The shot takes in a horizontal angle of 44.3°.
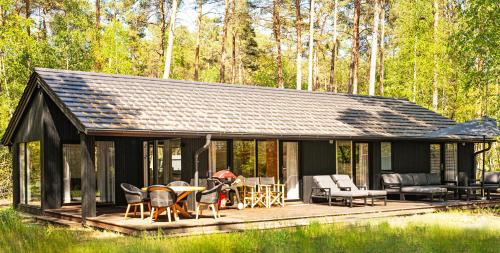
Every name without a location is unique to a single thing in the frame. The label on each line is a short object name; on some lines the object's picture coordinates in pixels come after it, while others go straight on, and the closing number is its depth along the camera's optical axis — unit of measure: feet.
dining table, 42.11
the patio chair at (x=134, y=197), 42.93
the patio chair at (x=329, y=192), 52.65
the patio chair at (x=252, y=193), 53.52
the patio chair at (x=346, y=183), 55.79
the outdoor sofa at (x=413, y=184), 56.39
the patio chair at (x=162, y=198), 41.06
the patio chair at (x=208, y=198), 42.73
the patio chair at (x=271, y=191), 53.98
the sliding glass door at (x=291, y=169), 58.13
